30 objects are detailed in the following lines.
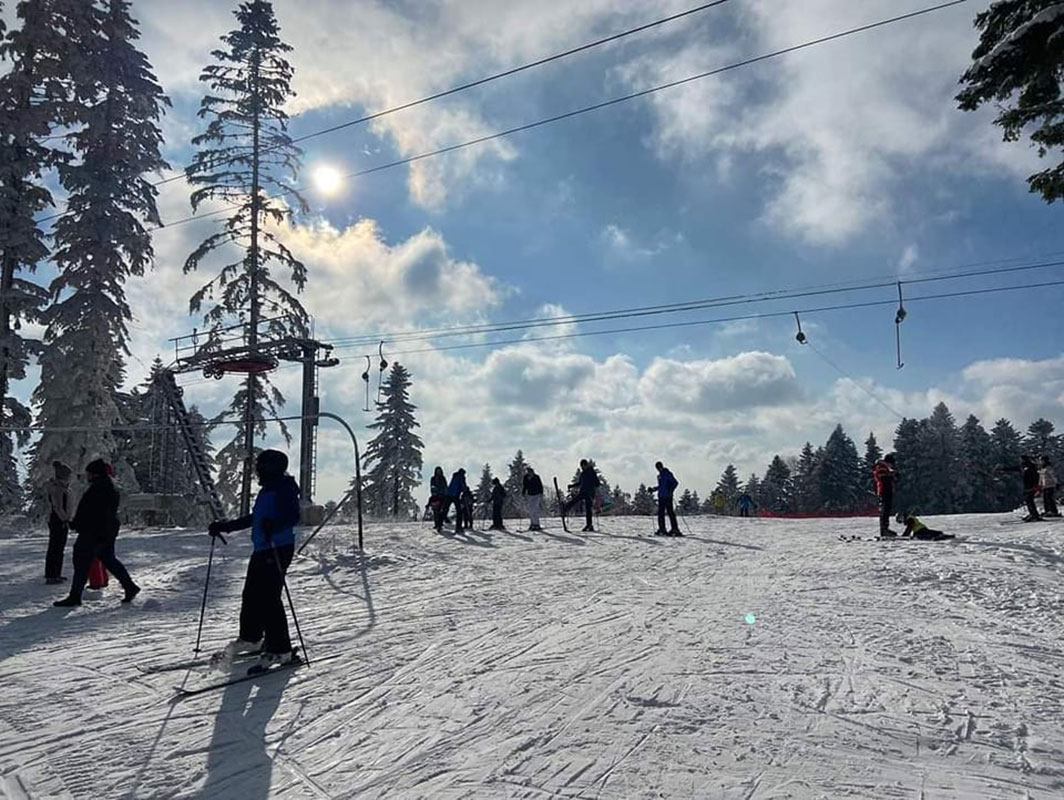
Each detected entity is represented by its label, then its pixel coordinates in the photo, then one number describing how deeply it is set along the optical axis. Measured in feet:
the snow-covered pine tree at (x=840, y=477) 242.37
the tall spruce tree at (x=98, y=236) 74.02
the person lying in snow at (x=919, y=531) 51.55
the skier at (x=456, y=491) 67.46
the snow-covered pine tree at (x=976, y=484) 214.90
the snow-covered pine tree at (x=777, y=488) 296.71
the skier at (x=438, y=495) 67.72
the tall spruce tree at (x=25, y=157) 74.43
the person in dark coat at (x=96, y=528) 32.55
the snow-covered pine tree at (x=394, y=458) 164.25
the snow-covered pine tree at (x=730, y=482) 356.36
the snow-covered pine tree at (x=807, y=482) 256.11
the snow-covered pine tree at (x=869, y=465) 246.06
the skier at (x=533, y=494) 70.03
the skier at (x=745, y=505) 113.91
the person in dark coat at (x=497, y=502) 70.67
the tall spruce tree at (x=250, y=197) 90.22
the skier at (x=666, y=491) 65.16
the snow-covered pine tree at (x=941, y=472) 214.28
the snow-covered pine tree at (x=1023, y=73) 40.68
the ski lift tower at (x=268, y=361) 76.45
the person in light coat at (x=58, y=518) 37.76
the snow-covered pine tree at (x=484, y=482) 273.79
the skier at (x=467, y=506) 68.59
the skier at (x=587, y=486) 69.26
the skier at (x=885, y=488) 55.16
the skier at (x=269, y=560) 22.79
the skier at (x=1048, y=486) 62.85
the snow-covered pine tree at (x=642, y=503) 231.50
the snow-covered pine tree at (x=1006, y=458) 211.20
